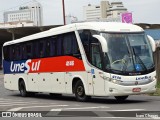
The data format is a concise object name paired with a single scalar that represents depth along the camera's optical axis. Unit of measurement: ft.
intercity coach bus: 54.70
